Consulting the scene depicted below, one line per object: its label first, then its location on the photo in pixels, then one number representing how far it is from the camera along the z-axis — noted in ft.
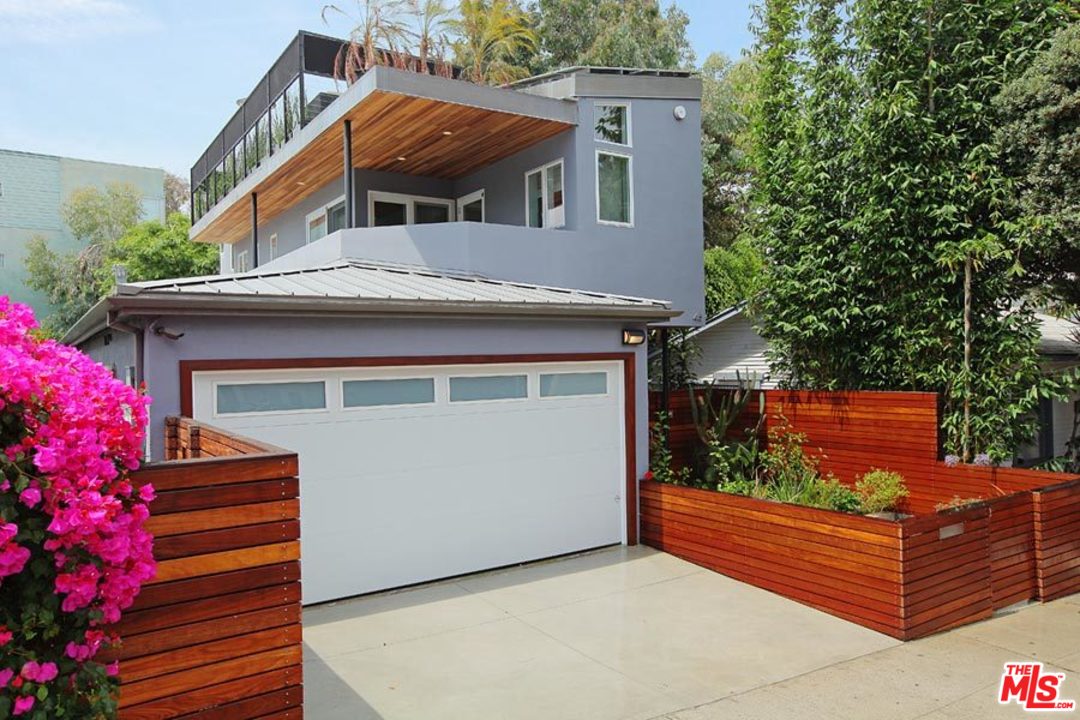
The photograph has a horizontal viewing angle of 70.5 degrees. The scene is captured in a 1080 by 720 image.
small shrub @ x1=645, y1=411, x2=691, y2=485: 29.94
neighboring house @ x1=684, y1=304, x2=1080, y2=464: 36.66
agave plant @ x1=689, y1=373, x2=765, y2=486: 31.14
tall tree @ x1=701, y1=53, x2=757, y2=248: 77.51
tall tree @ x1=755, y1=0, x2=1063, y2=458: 28.12
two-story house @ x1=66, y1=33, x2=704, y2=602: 21.20
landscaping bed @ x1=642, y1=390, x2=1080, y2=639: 19.90
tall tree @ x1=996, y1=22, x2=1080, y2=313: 25.82
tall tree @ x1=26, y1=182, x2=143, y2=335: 109.29
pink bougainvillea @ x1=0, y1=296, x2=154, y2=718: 8.05
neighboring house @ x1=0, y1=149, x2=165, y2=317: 117.39
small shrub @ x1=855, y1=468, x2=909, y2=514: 28.19
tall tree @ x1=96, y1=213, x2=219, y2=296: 97.19
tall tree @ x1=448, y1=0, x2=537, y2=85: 66.95
